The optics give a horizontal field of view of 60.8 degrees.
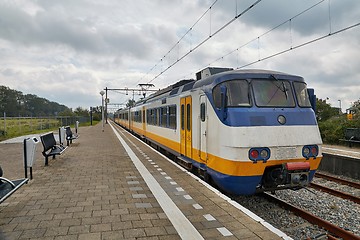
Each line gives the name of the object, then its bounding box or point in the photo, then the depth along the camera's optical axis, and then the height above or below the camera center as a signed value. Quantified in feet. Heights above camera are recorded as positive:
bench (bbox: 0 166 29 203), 15.66 -3.78
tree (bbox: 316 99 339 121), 134.16 +2.14
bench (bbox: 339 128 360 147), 56.39 -3.94
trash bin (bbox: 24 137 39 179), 24.17 -2.72
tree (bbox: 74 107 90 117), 268.80 +5.71
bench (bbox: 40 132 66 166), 31.83 -2.96
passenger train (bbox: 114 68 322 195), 19.57 -1.08
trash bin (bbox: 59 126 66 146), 46.65 -2.64
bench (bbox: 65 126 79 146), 53.50 -2.93
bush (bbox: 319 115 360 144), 62.37 -2.89
